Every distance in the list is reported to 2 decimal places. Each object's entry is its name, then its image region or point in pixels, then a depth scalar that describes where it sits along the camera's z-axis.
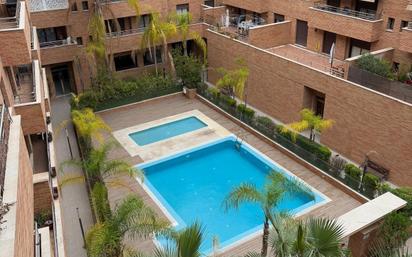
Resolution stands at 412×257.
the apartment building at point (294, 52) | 19.91
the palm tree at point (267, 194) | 12.05
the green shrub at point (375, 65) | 21.22
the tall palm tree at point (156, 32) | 27.33
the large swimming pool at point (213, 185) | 17.98
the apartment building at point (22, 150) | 7.23
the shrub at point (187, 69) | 29.38
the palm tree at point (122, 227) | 11.80
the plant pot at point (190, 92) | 29.91
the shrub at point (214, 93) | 28.05
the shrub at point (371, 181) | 18.19
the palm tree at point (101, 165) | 15.68
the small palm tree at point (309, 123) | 21.09
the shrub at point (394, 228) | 13.91
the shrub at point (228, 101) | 26.82
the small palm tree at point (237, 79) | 26.14
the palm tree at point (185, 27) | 29.89
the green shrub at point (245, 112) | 25.30
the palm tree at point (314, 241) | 7.63
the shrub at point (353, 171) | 19.17
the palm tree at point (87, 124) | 19.73
